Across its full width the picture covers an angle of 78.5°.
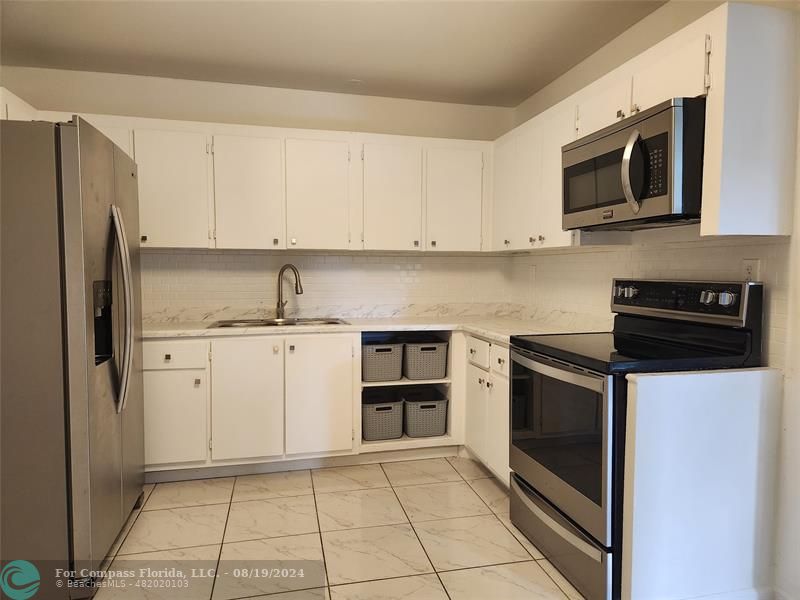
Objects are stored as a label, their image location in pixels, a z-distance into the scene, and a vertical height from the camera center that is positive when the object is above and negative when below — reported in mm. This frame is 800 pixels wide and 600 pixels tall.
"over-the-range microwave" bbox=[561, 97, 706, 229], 1659 +408
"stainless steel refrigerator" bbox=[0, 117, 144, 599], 1690 -252
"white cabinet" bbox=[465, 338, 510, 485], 2596 -770
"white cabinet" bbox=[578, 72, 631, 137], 2051 +777
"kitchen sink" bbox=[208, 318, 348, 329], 3197 -300
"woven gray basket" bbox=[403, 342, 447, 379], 3148 -528
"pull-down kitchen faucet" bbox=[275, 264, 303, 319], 3263 -70
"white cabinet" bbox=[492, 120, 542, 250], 2828 +570
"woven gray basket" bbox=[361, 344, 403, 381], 3100 -534
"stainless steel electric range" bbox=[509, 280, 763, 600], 1674 -463
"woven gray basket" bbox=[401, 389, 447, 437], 3158 -900
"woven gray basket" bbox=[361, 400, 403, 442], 3109 -910
